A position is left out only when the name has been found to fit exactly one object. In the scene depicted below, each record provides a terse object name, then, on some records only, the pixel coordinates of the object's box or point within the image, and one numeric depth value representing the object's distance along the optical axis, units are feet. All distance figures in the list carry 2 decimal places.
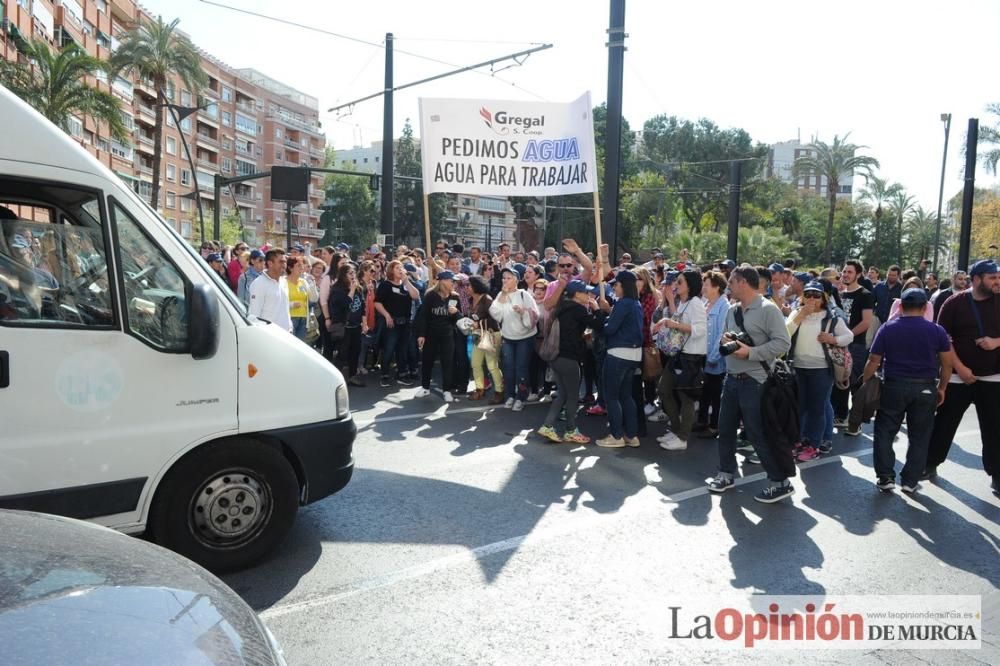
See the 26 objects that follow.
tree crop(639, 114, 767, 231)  206.08
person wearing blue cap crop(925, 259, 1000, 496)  20.51
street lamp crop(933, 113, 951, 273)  128.80
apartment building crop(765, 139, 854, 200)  486.51
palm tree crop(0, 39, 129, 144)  82.23
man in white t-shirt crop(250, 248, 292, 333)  27.37
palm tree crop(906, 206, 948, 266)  245.24
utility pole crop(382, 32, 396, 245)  55.11
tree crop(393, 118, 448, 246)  256.73
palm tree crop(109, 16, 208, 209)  115.14
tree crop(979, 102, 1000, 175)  125.18
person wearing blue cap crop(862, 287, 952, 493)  19.84
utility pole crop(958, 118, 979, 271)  69.92
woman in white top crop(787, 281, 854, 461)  23.73
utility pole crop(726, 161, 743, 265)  49.44
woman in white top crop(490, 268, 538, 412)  30.32
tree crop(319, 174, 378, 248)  289.12
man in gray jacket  18.79
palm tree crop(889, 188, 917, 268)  236.22
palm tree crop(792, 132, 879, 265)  177.37
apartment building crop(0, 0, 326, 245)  121.19
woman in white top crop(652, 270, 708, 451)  24.91
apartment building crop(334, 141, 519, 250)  415.64
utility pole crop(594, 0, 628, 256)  31.14
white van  11.80
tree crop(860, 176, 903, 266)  210.18
